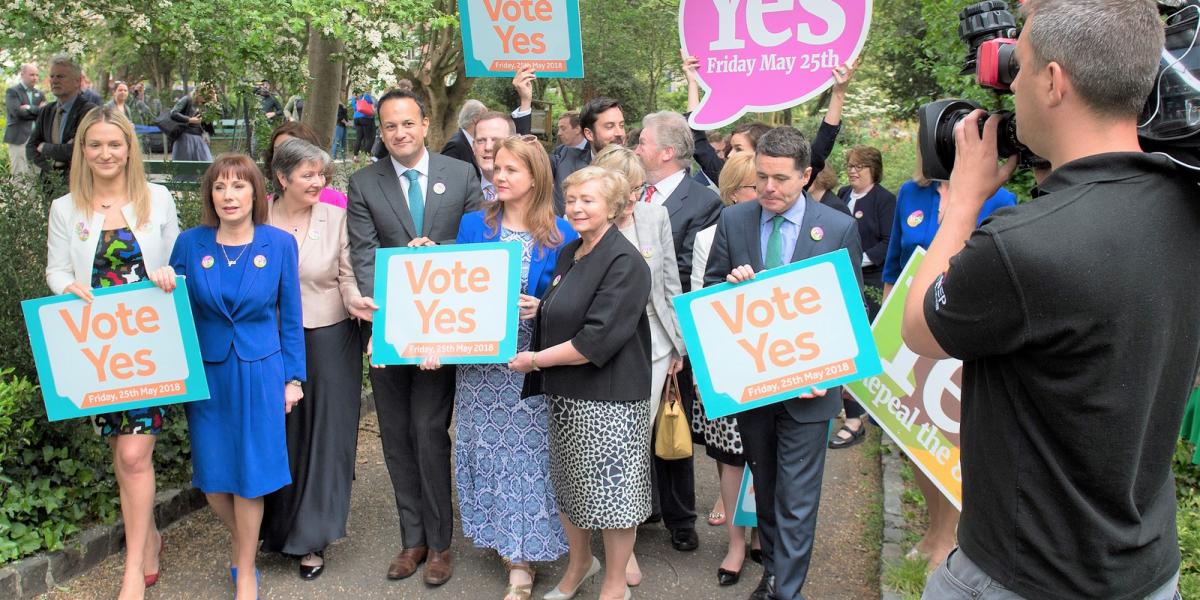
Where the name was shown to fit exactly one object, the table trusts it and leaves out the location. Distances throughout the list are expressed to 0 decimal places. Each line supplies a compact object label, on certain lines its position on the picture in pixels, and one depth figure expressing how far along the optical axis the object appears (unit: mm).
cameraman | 1805
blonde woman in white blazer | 4387
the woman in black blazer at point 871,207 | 7711
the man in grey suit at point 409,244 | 4812
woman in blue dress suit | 4383
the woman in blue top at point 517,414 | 4539
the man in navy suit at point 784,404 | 4223
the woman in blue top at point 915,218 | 5895
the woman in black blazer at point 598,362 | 4133
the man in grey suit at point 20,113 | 12094
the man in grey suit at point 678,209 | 5203
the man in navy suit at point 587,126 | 5945
